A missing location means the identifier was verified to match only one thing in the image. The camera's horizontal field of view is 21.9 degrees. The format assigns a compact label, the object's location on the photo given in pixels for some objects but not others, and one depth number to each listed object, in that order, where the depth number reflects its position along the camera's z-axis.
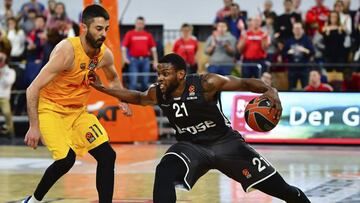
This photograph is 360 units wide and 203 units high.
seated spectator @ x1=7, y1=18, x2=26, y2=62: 22.16
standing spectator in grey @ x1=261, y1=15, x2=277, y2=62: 20.89
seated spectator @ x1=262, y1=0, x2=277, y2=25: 21.12
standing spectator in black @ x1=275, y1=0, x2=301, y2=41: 20.66
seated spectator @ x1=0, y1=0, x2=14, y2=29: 23.25
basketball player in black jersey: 8.63
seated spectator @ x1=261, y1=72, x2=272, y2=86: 18.89
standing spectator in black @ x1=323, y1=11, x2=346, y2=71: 20.03
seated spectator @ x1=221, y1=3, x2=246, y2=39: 21.14
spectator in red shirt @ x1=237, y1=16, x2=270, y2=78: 20.14
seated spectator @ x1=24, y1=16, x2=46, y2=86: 21.61
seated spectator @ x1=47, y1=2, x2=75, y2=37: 21.00
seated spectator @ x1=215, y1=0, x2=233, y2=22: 21.23
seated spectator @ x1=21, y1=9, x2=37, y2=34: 22.75
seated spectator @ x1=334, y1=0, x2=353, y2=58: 20.27
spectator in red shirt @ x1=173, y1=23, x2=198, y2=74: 21.02
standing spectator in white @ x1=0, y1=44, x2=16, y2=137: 20.80
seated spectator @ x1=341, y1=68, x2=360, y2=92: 19.80
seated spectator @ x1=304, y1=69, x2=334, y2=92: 18.91
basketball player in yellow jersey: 9.26
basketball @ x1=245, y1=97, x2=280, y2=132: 8.72
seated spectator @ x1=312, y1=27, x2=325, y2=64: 20.61
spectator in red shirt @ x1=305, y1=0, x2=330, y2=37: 21.05
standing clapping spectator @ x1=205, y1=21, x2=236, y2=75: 20.44
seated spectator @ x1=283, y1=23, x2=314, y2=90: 20.23
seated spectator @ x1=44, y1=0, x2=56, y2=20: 22.36
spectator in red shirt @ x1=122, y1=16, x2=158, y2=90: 21.17
